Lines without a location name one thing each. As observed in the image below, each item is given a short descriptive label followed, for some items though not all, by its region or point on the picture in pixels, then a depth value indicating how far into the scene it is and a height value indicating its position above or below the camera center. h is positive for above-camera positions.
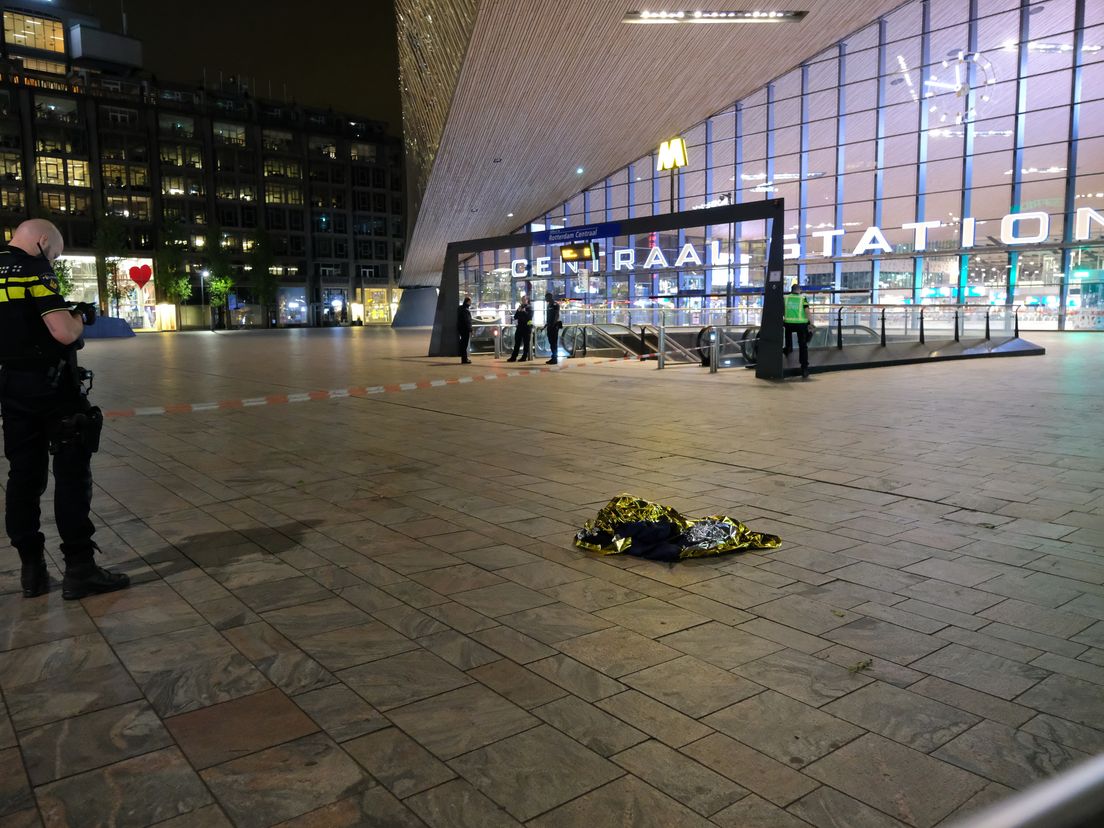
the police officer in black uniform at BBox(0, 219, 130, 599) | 4.08 -0.47
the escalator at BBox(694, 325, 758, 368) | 19.27 -0.81
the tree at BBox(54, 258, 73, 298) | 54.94 +3.77
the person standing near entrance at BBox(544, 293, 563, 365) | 20.38 -0.30
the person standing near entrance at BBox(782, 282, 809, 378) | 15.73 -0.18
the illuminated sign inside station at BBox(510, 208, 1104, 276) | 28.17 +2.69
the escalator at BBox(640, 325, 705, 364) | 21.33 -0.88
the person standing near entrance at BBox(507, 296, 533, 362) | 21.00 -0.33
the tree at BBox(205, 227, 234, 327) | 68.50 +4.06
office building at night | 66.00 +13.16
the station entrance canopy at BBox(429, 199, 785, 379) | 15.61 +1.71
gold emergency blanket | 4.92 -1.38
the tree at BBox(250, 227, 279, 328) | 71.81 +4.56
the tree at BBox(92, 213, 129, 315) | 61.94 +5.08
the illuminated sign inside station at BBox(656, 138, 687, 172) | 31.41 +6.15
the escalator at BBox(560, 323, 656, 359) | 23.36 -0.86
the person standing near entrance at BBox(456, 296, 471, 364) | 21.36 -0.30
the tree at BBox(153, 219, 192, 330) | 65.69 +4.04
